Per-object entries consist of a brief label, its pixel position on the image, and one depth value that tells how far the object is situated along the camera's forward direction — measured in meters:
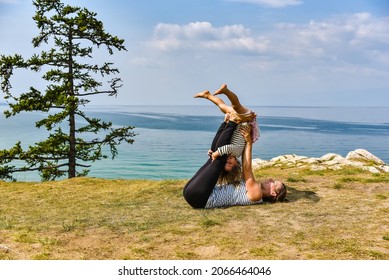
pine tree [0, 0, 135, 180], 19.86
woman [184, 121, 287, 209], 8.85
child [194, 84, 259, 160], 8.84
